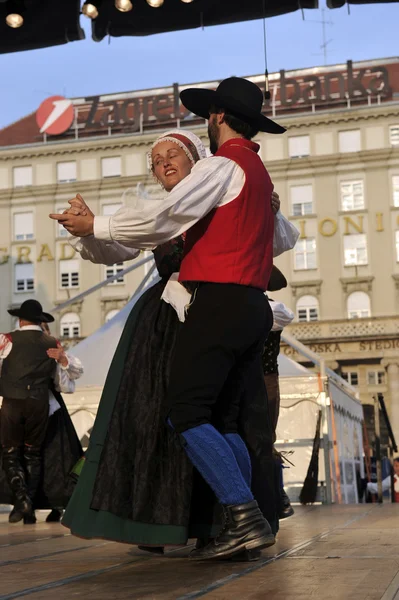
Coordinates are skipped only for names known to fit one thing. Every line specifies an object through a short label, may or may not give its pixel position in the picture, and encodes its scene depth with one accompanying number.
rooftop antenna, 56.47
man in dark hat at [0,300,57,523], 7.37
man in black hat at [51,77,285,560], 3.21
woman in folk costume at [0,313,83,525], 7.61
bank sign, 52.06
